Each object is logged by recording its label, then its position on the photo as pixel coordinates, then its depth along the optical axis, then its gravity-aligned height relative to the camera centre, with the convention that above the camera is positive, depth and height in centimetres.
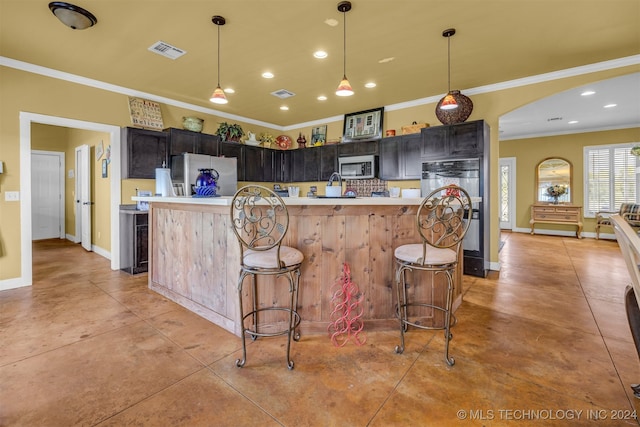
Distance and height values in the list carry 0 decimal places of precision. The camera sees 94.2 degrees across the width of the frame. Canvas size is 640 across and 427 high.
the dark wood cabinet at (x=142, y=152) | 446 +95
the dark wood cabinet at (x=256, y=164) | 603 +102
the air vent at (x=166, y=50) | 325 +185
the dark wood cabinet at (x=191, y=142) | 487 +121
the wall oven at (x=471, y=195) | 421 +23
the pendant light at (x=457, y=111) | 433 +148
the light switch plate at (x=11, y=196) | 365 +22
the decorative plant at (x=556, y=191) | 792 +54
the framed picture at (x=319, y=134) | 646 +172
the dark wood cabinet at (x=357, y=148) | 546 +121
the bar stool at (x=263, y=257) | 198 -31
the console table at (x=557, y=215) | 752 -10
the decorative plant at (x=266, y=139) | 650 +163
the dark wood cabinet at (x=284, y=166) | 672 +105
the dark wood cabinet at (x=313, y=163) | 606 +104
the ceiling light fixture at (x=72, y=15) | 252 +174
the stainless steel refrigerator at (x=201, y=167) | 479 +75
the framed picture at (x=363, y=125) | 558 +169
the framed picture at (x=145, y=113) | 461 +158
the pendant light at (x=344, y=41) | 254 +177
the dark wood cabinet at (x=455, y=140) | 419 +106
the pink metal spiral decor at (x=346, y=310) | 239 -81
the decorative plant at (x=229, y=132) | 561 +156
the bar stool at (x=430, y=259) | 205 -34
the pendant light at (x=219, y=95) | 280 +124
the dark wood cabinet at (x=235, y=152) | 561 +117
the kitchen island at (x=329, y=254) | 239 -35
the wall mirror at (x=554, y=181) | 791 +82
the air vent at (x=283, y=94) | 474 +194
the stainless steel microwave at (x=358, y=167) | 542 +85
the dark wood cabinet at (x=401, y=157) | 493 +94
